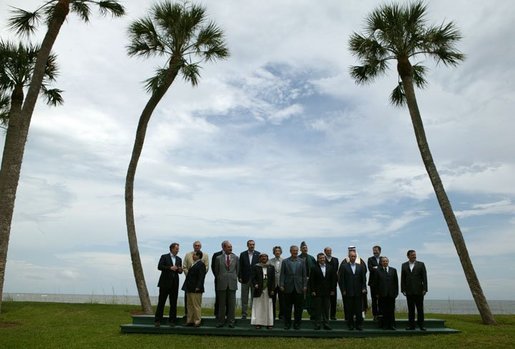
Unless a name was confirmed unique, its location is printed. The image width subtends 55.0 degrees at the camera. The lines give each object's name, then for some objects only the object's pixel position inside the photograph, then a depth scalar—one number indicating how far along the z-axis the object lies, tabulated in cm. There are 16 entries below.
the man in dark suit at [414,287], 1234
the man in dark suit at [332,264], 1292
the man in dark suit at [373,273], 1269
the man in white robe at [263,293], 1203
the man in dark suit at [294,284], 1202
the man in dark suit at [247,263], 1262
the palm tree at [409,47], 1633
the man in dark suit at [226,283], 1212
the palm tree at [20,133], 1379
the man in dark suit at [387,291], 1233
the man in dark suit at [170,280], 1219
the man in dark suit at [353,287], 1220
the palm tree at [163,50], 1748
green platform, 1193
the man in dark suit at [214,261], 1254
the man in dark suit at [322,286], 1219
